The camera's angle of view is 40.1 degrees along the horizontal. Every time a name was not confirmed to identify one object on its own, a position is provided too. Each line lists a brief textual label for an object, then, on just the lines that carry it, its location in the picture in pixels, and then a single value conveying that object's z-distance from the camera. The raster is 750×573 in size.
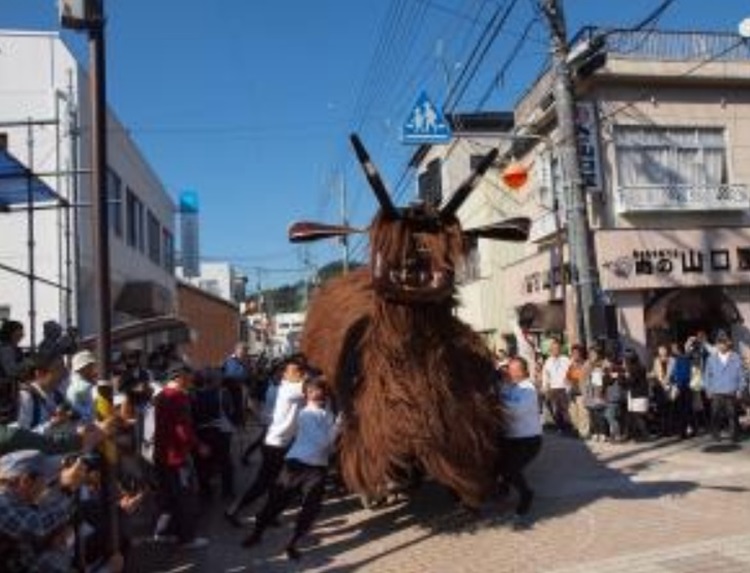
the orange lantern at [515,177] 21.36
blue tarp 13.16
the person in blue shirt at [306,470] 9.57
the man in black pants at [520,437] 10.46
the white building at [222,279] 73.69
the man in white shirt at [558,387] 17.69
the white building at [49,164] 19.31
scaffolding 13.46
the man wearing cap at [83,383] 8.79
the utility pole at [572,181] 17.23
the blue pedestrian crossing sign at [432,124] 18.91
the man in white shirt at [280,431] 10.44
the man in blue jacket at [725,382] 16.17
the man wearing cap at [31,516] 4.66
